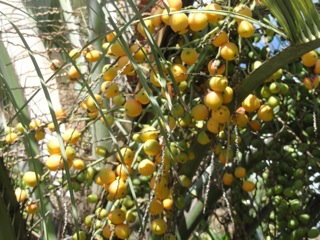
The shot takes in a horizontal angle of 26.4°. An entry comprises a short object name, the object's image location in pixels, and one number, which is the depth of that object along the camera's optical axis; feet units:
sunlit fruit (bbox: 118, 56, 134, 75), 3.73
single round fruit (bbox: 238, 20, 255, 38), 3.65
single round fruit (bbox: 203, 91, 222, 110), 3.65
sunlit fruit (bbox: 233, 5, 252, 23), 3.62
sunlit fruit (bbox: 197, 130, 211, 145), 4.09
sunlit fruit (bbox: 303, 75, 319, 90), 4.11
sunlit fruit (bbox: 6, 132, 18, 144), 4.54
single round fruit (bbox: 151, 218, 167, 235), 4.00
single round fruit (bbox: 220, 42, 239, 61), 3.65
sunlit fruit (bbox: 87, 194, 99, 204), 4.74
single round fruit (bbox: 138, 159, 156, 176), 3.83
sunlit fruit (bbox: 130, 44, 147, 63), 3.81
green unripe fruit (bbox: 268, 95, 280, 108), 4.12
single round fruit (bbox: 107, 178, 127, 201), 4.02
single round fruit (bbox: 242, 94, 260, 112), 3.98
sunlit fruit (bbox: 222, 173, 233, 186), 4.51
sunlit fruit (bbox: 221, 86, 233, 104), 3.73
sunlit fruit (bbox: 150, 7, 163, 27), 3.90
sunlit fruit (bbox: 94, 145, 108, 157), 4.35
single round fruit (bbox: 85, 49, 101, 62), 4.44
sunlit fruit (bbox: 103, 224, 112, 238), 4.15
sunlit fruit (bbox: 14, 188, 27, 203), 4.39
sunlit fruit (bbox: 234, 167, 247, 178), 4.45
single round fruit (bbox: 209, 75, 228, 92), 3.63
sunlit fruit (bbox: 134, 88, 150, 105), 3.79
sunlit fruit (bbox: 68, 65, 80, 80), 4.47
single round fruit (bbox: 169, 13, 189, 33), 3.63
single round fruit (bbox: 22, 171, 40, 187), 4.23
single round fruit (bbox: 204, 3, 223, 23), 3.63
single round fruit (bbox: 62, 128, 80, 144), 4.13
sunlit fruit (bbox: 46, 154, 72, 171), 4.00
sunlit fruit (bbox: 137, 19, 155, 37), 4.00
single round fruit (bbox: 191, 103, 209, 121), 3.80
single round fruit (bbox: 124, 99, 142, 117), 3.89
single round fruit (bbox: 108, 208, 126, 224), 4.10
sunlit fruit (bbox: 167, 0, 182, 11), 3.83
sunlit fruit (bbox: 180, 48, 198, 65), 3.76
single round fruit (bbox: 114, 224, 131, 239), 4.11
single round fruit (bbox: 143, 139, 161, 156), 3.74
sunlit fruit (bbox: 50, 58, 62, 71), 4.81
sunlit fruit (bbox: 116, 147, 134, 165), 4.03
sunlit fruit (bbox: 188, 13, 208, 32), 3.65
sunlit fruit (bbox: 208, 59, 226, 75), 3.74
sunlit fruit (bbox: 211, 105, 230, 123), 3.70
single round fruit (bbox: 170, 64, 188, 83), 3.66
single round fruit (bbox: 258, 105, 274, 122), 4.02
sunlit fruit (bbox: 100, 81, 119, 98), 3.82
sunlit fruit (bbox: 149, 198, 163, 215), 3.94
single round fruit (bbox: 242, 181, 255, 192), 4.42
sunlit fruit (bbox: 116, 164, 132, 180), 4.04
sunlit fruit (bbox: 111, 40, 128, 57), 3.80
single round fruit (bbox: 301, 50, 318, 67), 3.96
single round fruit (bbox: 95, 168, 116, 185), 4.15
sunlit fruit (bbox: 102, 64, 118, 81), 3.86
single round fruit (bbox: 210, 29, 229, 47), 3.69
